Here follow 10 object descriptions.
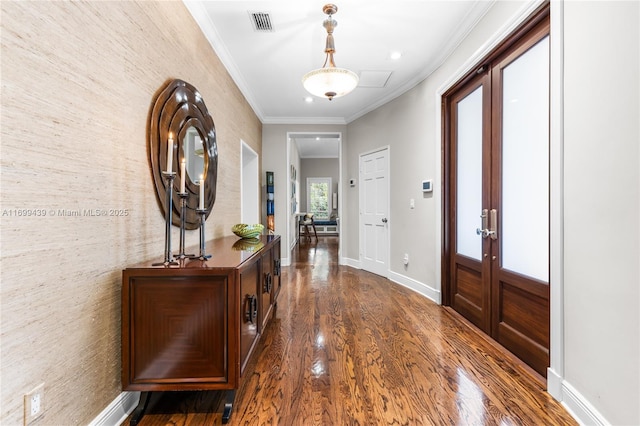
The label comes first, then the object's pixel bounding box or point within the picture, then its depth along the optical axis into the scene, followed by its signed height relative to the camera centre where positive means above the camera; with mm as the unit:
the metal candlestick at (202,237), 1570 -145
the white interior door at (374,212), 4281 -28
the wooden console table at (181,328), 1340 -557
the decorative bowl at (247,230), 2637 -180
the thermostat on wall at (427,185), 3203 +283
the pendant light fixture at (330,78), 2264 +1089
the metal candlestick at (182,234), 1525 -123
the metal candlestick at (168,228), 1417 -83
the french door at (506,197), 1807 +98
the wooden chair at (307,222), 8062 -327
